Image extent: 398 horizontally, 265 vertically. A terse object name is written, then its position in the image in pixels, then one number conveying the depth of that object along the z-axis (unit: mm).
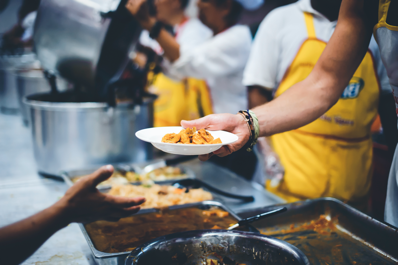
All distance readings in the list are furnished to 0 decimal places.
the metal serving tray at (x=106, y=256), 827
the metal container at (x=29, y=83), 3045
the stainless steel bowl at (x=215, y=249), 804
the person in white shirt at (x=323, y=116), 1552
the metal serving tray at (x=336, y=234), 946
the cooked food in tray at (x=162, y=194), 1315
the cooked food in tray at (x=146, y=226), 986
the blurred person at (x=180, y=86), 2793
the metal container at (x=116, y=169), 1528
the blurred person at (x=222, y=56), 2322
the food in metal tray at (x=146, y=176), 1594
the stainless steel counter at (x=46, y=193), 968
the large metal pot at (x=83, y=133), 1590
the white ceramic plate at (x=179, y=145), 780
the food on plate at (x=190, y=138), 840
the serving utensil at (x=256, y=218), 1020
